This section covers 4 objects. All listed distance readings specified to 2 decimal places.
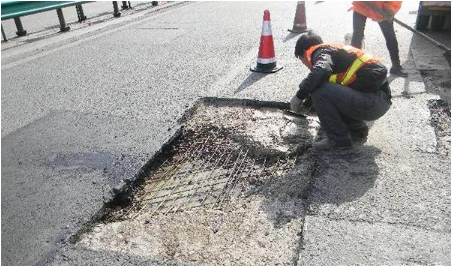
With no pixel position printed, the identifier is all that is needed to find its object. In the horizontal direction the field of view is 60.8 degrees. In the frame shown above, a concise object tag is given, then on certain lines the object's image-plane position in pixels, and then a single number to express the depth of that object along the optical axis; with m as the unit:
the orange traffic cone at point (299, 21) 7.10
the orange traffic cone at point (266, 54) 5.06
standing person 4.83
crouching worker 3.09
